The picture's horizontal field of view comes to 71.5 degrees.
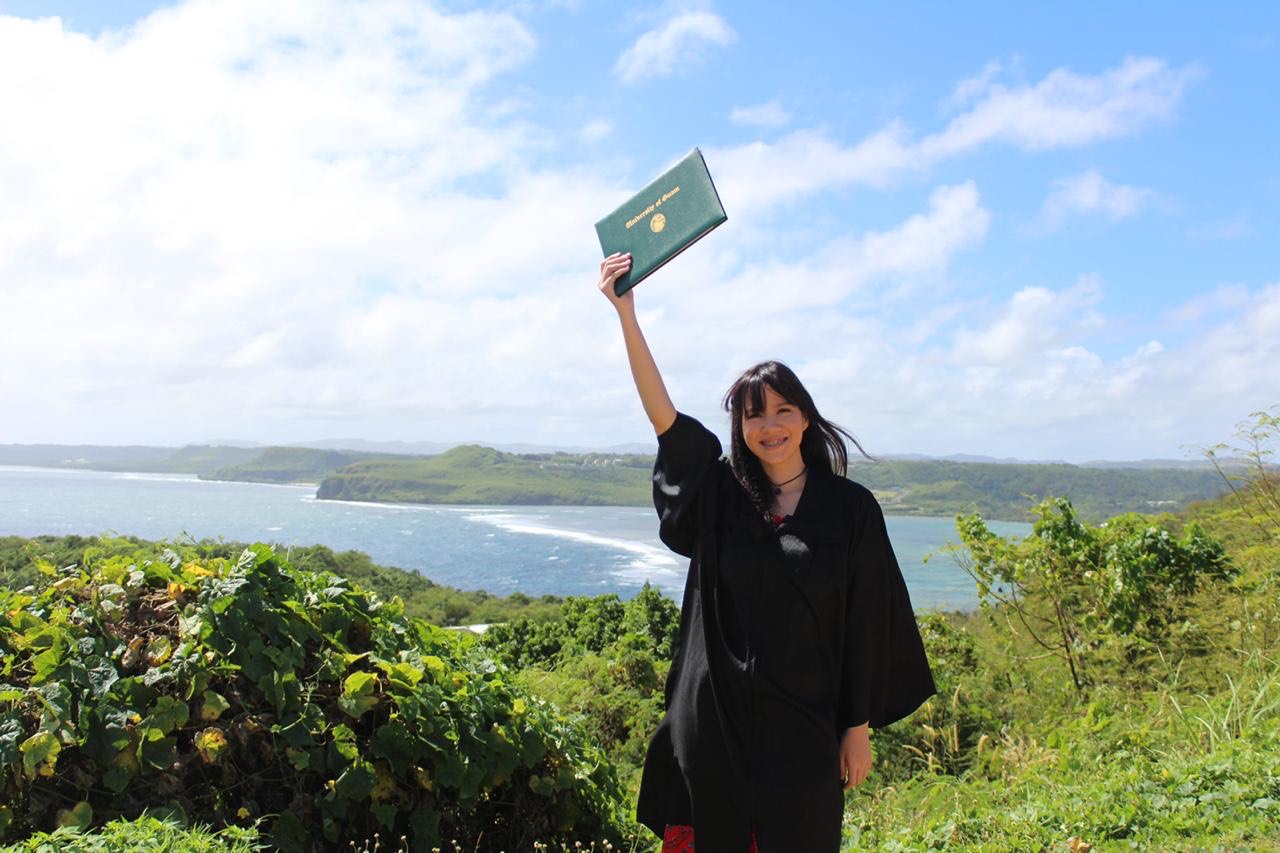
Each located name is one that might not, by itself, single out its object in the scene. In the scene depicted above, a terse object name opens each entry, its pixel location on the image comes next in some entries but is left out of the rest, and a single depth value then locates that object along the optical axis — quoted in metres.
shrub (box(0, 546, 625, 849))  2.59
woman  2.35
